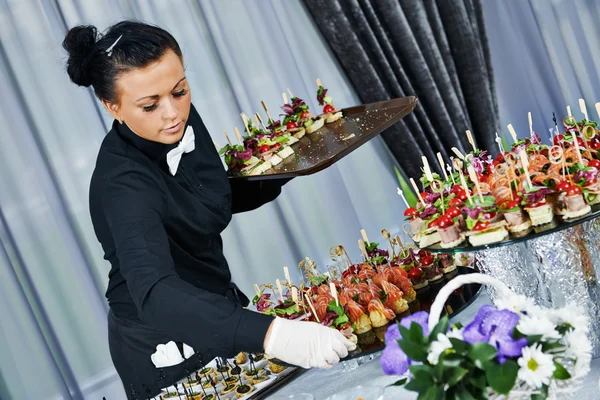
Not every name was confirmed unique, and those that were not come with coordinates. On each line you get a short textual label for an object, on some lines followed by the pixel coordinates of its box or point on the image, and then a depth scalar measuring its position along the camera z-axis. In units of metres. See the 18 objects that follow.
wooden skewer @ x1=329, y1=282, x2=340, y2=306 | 1.81
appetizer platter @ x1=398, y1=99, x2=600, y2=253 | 1.74
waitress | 1.65
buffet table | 1.84
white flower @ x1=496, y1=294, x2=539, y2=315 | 1.21
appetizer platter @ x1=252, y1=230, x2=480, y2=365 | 2.03
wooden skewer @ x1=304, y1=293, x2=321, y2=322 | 1.98
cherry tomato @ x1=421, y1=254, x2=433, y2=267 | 2.28
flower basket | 1.10
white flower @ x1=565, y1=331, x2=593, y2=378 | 1.14
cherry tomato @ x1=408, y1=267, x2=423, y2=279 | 2.26
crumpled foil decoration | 1.71
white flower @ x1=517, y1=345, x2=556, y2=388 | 1.09
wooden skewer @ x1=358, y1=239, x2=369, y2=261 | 2.38
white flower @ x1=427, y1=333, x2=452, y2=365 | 1.13
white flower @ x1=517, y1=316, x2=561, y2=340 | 1.12
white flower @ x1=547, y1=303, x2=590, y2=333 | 1.17
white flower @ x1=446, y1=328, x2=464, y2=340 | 1.15
